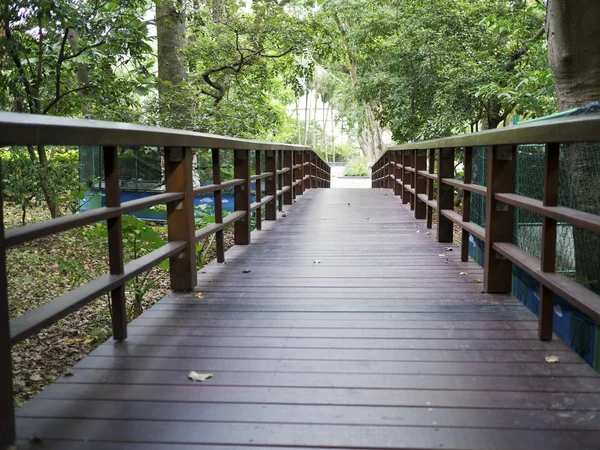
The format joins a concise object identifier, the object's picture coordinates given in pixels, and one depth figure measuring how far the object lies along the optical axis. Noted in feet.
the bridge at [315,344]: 6.62
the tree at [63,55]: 26.09
